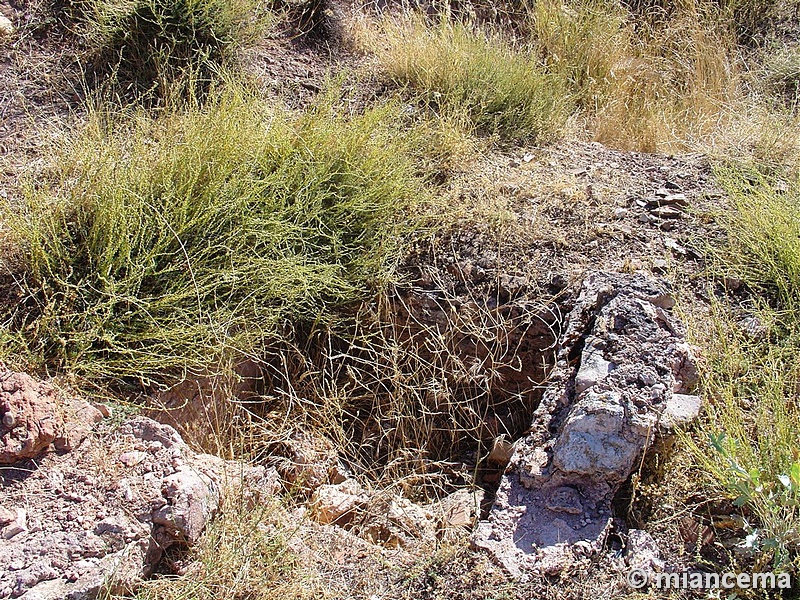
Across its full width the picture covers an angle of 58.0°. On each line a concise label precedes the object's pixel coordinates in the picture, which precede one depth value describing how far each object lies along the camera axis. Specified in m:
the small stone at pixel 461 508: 2.40
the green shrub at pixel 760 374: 1.88
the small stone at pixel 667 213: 3.04
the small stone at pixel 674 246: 2.87
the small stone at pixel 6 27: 3.67
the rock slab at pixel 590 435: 2.04
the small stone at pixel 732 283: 2.73
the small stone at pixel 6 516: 1.83
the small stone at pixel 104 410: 2.22
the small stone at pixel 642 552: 1.96
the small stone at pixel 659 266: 2.79
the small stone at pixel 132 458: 2.05
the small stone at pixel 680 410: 2.14
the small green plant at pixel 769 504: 1.84
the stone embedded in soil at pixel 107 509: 1.77
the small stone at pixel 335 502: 2.40
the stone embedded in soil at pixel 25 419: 1.94
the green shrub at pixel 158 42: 3.52
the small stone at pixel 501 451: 2.60
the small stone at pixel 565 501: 2.08
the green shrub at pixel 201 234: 2.36
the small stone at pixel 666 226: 2.99
